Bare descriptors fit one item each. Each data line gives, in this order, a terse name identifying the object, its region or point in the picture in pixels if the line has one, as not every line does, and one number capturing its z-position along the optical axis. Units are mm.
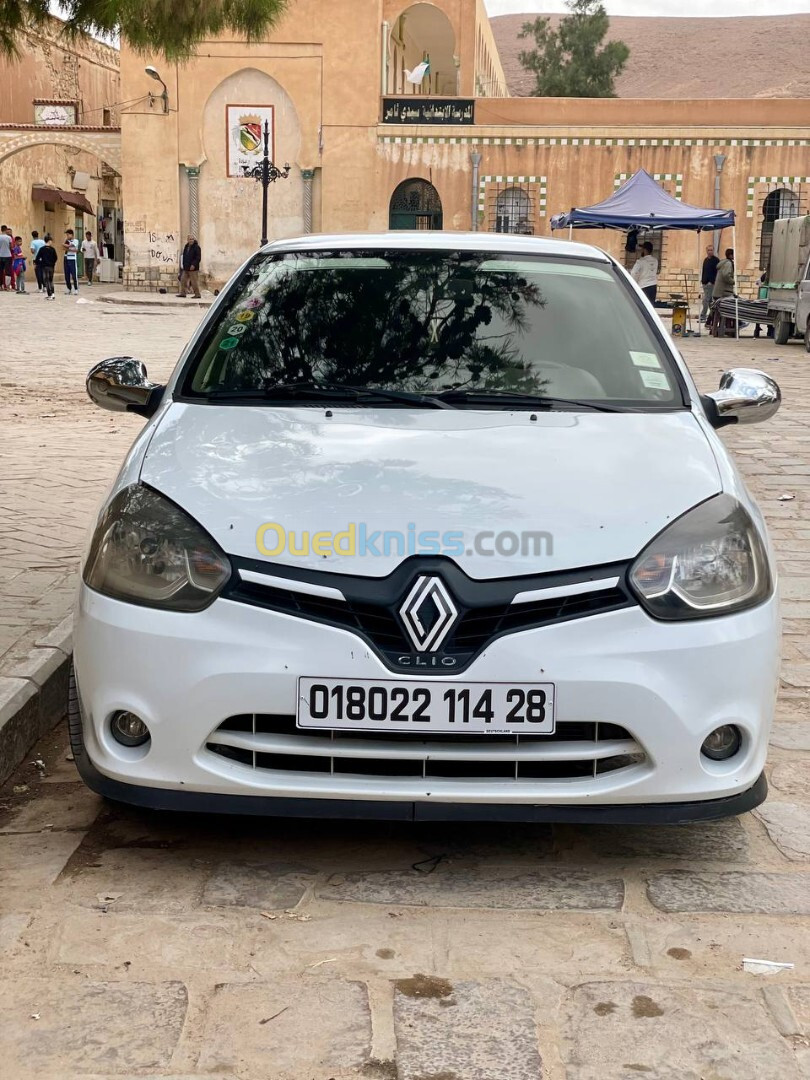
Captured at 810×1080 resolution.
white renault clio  2848
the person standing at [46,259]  35312
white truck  21797
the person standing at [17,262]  38819
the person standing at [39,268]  36750
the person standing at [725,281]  25609
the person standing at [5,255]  38250
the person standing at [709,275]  29016
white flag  41625
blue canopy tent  23875
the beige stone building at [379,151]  40406
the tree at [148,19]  5117
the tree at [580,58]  76062
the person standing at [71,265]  37375
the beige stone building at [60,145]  43844
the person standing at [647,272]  23156
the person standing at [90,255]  45344
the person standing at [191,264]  36625
